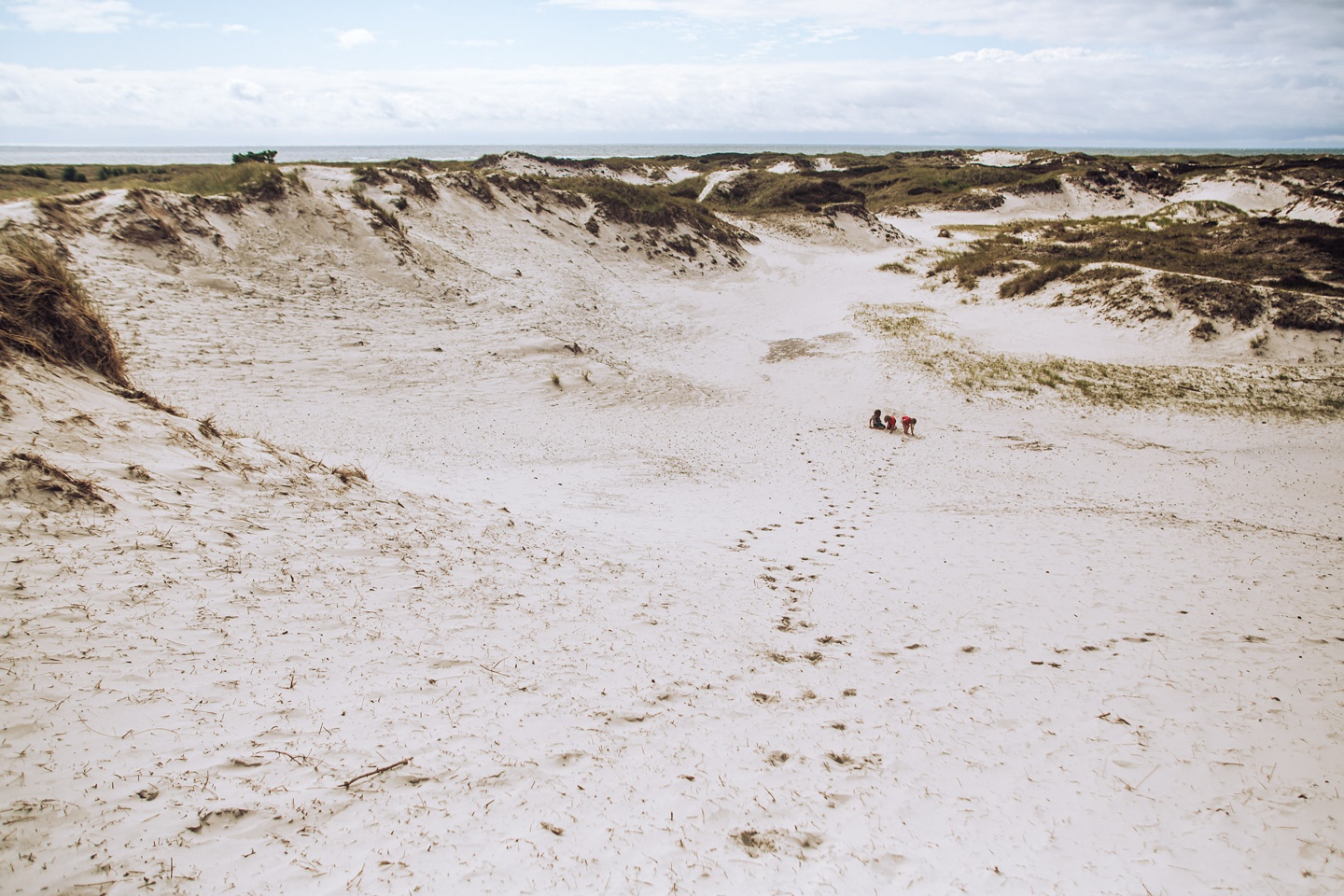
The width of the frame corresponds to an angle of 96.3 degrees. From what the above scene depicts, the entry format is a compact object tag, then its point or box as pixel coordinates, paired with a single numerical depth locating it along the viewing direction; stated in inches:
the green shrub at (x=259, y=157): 1027.3
